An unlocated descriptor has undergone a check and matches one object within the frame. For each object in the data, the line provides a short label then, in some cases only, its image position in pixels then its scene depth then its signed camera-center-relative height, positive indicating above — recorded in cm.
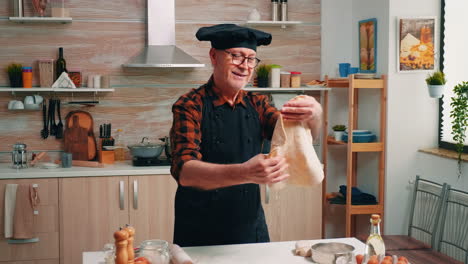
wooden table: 309 -91
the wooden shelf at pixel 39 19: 412 +58
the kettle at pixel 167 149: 426 -39
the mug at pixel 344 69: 439 +23
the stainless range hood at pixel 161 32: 421 +50
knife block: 420 -44
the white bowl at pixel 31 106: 420 -6
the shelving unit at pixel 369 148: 405 -36
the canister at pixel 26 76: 419 +16
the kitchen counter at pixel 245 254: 200 -57
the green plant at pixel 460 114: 355 -10
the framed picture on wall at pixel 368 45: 424 +41
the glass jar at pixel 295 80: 446 +14
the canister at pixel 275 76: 442 +17
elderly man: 191 -14
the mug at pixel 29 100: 420 -2
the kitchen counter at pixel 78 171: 388 -51
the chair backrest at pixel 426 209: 353 -73
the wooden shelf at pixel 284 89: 440 +7
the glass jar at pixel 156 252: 179 -49
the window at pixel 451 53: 387 +32
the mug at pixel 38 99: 425 -1
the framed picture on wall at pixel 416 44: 399 +39
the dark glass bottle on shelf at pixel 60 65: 427 +25
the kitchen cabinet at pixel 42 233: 390 -94
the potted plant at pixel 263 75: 443 +18
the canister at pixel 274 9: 447 +71
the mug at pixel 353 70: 433 +22
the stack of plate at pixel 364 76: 406 +16
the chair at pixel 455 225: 335 -79
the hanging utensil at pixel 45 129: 431 -24
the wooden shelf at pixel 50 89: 412 +6
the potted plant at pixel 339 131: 439 -26
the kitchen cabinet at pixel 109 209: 395 -79
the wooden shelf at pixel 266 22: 436 +59
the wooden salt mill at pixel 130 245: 171 -45
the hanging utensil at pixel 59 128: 433 -23
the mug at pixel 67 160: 408 -45
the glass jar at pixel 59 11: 416 +64
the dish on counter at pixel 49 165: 403 -49
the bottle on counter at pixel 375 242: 181 -47
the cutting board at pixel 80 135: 428 -29
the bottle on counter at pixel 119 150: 436 -40
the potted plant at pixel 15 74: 418 +18
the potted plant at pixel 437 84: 374 +9
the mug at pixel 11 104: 418 -5
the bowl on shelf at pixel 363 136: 416 -28
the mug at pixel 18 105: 416 -5
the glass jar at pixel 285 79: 445 +15
